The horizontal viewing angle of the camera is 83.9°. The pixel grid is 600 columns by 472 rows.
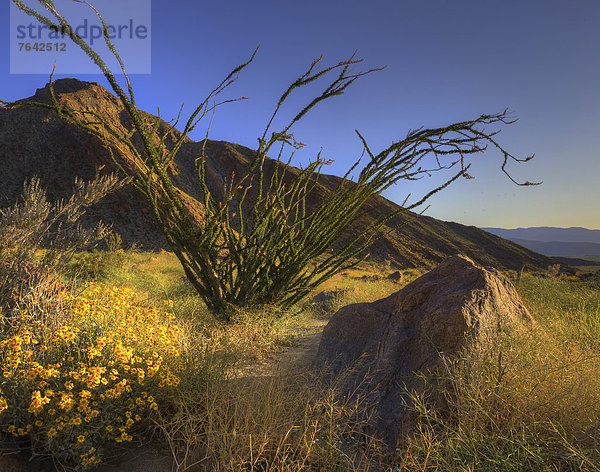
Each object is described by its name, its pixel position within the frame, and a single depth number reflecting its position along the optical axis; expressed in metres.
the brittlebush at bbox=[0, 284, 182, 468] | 2.06
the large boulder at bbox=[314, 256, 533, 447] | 2.78
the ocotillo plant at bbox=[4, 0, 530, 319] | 4.17
